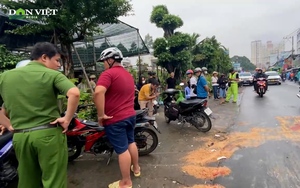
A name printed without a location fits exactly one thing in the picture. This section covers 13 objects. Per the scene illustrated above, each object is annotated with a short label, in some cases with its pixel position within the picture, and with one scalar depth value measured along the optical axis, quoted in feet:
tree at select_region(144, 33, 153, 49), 164.82
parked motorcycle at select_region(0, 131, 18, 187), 9.55
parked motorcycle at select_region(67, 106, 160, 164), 13.20
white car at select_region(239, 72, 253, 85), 78.18
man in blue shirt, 23.14
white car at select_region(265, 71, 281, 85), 76.57
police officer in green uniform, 7.30
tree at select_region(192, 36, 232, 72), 71.97
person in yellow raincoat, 36.35
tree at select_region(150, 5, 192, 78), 47.11
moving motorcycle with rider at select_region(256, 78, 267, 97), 42.50
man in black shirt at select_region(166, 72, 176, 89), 32.48
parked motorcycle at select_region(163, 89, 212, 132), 20.67
